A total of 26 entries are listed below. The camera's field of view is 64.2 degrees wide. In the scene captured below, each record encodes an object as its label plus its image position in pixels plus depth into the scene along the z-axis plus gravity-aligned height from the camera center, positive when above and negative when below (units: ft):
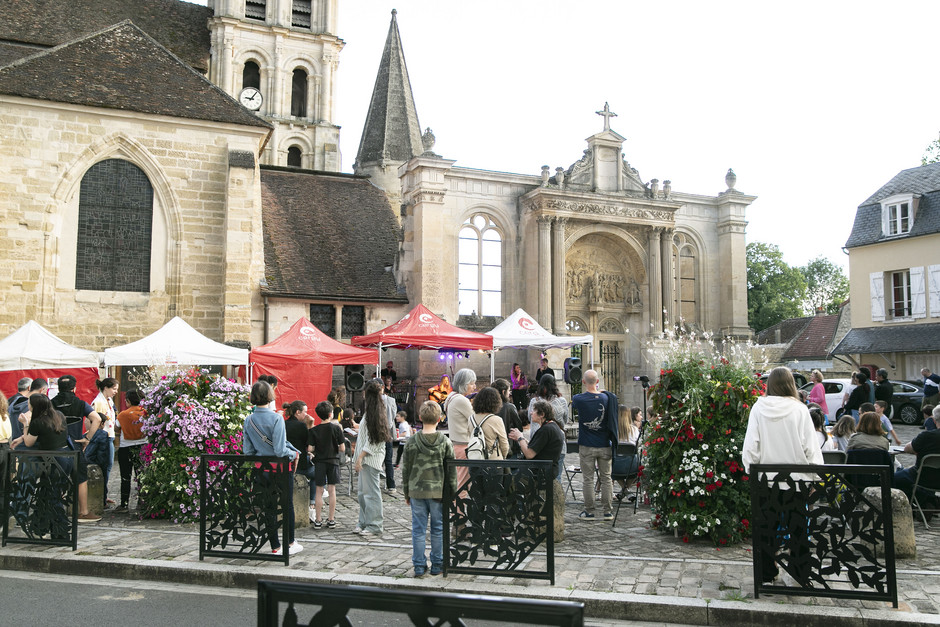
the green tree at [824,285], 190.49 +24.14
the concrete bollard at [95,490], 28.63 -4.32
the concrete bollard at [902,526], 21.81 -4.29
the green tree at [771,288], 161.99 +19.74
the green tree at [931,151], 105.29 +32.27
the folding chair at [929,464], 25.93 -2.93
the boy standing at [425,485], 20.77 -3.00
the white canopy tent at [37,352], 43.73 +1.48
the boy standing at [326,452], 28.29 -2.81
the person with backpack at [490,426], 24.84 -1.59
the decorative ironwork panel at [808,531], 17.54 -3.66
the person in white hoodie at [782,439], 18.26 -1.54
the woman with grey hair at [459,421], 25.34 -1.46
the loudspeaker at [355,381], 49.73 -0.25
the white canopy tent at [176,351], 42.88 +1.55
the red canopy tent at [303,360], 47.50 +1.10
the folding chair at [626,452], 28.96 -2.84
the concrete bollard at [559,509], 23.58 -4.18
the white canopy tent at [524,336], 52.48 +2.96
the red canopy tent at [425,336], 49.65 +2.83
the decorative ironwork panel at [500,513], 19.88 -3.59
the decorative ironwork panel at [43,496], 23.84 -3.83
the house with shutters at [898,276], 78.59 +11.34
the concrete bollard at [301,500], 26.55 -4.39
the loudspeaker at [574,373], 53.67 +0.38
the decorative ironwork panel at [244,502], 21.56 -3.64
